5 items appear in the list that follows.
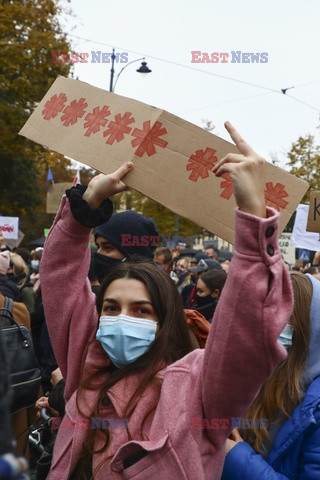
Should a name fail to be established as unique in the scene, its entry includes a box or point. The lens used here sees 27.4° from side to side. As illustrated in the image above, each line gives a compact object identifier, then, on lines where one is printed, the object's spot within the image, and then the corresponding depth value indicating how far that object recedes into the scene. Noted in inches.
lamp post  633.2
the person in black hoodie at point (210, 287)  235.0
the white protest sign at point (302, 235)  318.7
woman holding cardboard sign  67.3
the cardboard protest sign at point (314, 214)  175.2
